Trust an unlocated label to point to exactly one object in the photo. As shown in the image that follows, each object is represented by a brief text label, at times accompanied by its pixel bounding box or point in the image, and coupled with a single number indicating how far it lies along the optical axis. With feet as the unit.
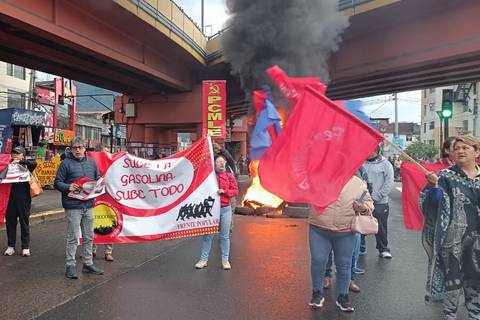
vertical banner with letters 57.82
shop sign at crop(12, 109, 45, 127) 43.66
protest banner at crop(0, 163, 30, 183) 20.59
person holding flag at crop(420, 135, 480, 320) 11.11
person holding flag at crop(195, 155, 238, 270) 18.81
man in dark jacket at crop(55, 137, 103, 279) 16.89
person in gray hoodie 21.04
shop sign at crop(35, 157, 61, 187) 50.83
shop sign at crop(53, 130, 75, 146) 74.02
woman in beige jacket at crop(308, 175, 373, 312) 13.04
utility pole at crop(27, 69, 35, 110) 82.57
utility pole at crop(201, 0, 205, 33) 75.60
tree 153.58
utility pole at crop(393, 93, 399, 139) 152.46
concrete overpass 35.96
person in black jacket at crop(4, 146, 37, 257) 20.74
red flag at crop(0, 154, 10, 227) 20.86
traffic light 37.45
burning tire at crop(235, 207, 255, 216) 36.60
